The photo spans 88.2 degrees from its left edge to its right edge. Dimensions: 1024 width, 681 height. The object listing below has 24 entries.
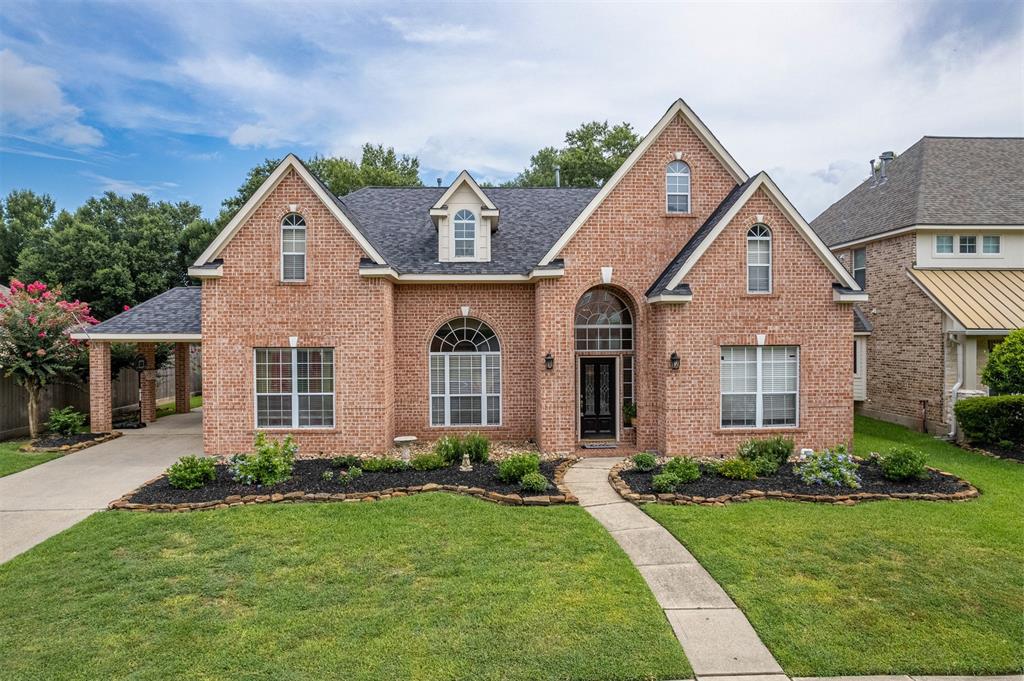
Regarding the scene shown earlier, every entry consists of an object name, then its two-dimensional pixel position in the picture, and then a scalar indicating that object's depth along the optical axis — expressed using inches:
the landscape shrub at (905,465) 396.2
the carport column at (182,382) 826.8
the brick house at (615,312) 501.4
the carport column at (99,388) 633.6
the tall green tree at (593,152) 1412.4
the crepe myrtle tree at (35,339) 585.3
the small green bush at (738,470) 406.3
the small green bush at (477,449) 464.4
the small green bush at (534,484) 375.6
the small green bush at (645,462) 442.9
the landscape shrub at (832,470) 389.7
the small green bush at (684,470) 399.5
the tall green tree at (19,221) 1428.4
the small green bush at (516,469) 395.9
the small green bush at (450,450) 448.1
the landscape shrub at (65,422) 605.7
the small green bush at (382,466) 428.5
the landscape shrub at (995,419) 520.7
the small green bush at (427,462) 433.7
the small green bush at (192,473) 393.4
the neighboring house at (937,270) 617.6
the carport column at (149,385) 737.6
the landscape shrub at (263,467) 398.3
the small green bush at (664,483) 384.4
